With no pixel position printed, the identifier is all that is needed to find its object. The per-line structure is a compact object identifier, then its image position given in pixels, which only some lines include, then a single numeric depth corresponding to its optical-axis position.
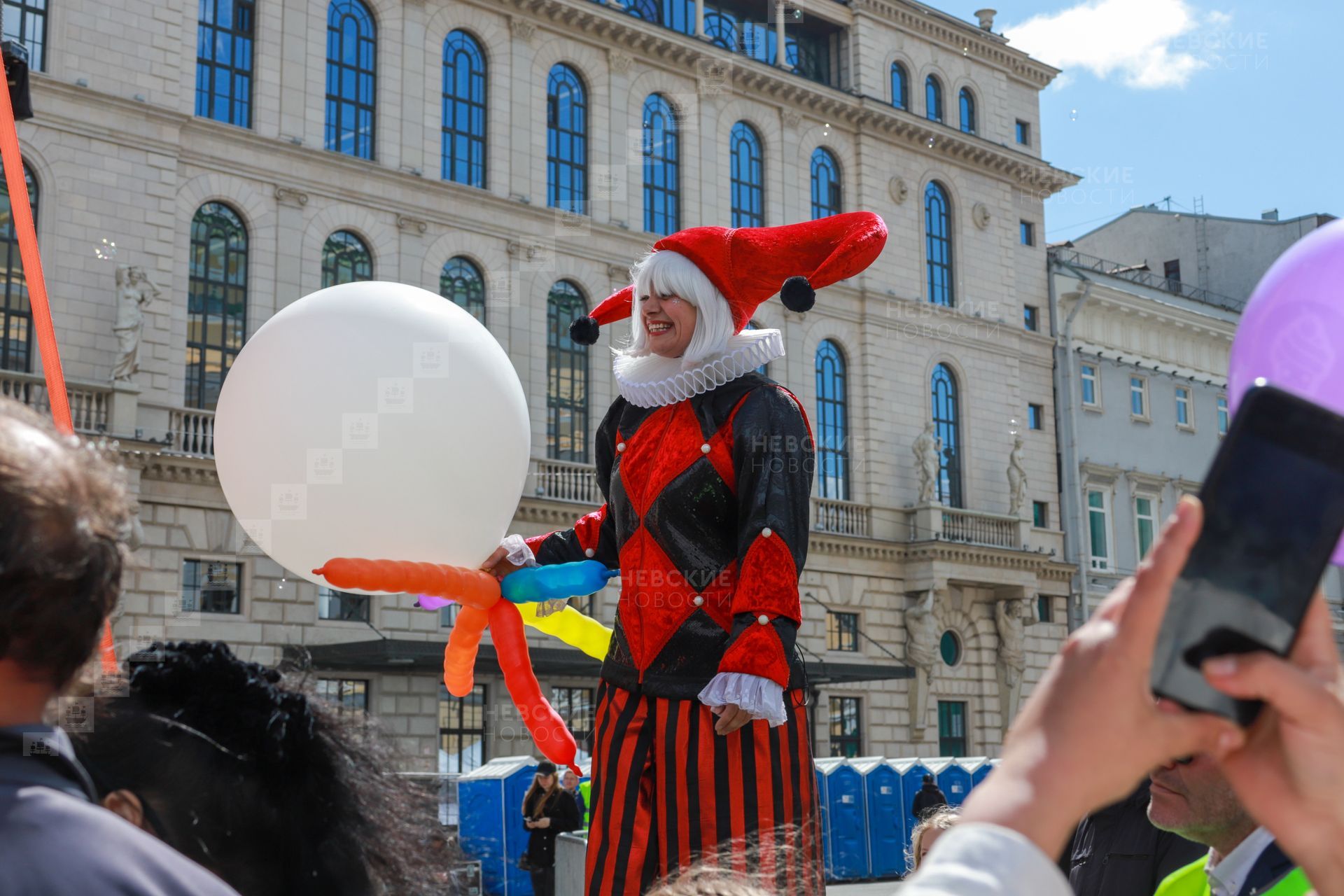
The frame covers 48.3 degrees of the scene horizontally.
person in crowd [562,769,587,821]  14.19
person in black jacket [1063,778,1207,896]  3.90
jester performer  3.48
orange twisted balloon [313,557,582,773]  3.44
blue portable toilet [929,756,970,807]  23.34
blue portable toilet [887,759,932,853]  22.16
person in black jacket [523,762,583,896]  13.94
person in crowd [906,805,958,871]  4.77
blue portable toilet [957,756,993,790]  23.50
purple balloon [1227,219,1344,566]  1.65
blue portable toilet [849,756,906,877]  21.58
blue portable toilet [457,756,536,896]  16.41
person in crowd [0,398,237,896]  1.09
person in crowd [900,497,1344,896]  0.96
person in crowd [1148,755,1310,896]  2.17
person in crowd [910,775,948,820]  19.44
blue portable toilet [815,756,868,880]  21.08
